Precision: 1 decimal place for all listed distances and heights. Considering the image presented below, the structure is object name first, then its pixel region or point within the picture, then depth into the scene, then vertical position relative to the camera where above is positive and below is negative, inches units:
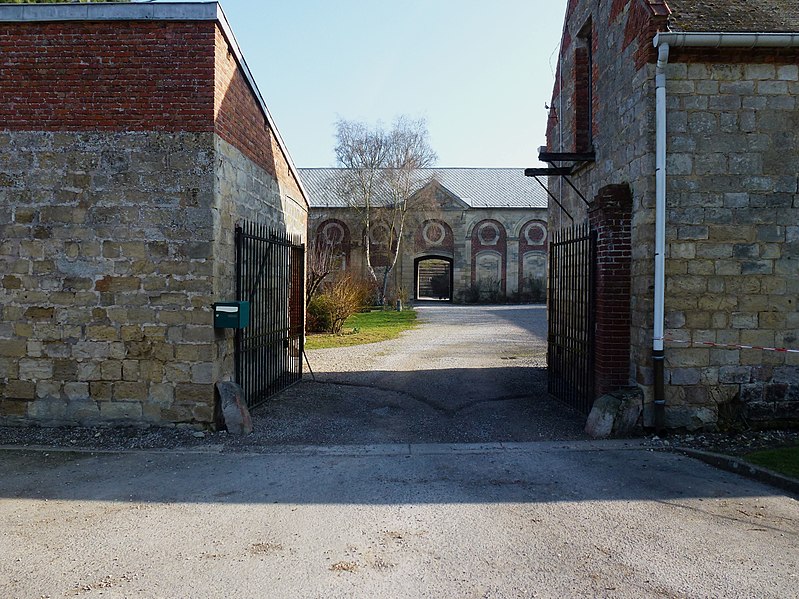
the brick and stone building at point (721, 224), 263.9 +26.6
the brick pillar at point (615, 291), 279.0 -3.6
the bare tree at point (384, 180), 1491.1 +262.7
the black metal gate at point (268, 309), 308.2 -16.3
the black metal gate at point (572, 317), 302.8 -19.5
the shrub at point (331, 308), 751.7 -32.2
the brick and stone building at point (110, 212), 264.2 +32.0
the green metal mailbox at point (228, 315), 264.2 -14.0
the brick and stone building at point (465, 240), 1604.3 +119.1
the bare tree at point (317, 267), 762.7 +23.7
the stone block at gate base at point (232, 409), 268.4 -57.0
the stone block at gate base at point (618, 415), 262.7 -58.3
